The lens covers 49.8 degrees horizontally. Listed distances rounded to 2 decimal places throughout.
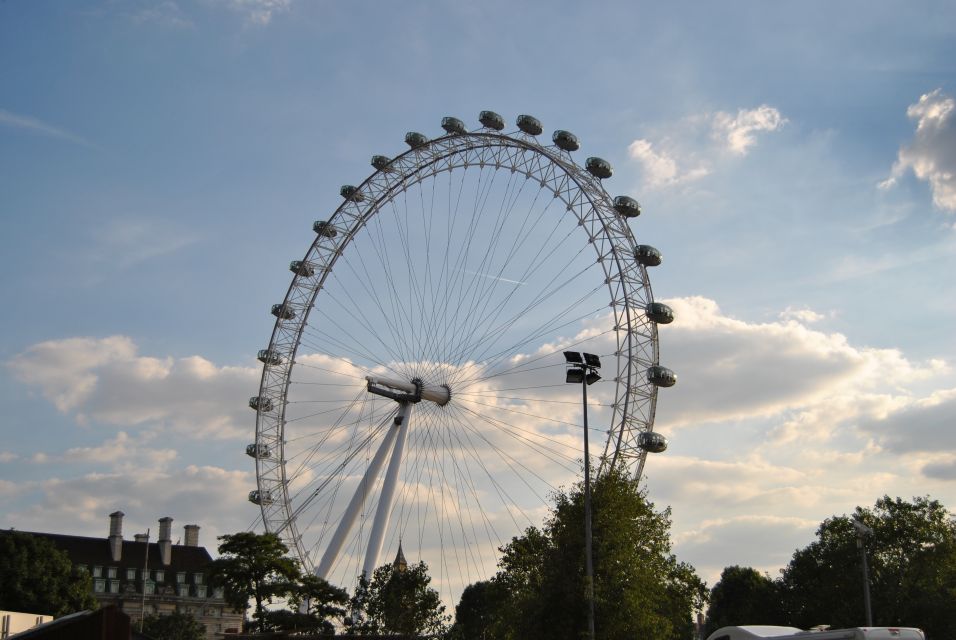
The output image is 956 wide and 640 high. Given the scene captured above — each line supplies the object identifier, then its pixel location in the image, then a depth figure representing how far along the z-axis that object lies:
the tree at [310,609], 54.16
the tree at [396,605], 55.62
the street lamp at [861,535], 42.39
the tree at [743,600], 91.19
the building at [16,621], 37.50
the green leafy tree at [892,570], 68.50
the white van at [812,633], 27.09
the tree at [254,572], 55.19
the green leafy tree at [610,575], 40.28
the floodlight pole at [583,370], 40.09
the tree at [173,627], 98.88
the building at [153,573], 118.94
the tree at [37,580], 80.69
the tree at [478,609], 53.19
